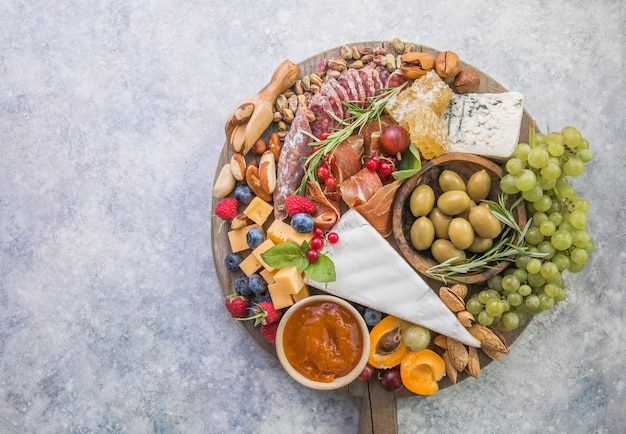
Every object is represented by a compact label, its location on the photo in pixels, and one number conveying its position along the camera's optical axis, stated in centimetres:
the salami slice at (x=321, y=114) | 68
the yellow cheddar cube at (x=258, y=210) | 68
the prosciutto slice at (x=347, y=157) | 67
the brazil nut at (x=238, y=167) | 68
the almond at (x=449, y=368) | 67
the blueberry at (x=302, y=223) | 65
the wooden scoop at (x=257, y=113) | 68
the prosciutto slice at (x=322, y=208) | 67
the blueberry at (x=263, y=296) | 68
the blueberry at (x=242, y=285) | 68
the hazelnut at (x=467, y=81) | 67
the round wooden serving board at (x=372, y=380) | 69
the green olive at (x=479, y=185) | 65
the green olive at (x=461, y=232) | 64
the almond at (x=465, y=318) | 66
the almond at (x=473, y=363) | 67
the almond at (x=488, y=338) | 66
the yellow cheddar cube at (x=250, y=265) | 68
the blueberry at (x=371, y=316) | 67
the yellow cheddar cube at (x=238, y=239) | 69
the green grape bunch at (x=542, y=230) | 63
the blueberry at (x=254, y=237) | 67
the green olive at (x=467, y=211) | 65
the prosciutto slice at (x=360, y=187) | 66
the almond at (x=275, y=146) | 69
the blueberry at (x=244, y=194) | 68
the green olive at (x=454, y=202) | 64
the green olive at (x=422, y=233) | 65
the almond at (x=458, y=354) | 66
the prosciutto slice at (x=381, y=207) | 66
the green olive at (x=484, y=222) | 64
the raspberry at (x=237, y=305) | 68
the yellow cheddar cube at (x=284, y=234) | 66
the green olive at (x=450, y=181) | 66
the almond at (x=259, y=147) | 69
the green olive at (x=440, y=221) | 66
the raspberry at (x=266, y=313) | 67
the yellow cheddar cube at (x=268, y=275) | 68
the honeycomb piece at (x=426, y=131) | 65
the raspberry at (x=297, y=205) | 66
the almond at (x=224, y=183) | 69
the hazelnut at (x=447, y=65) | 67
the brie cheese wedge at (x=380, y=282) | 66
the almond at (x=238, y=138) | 68
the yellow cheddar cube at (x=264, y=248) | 67
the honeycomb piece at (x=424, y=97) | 66
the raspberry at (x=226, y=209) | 68
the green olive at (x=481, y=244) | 65
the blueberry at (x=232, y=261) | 68
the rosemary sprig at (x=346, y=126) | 66
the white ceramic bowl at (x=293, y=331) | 64
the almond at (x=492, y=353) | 67
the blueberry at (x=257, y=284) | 68
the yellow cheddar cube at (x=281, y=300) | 67
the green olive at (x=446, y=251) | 65
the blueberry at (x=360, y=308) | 68
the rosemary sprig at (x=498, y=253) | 64
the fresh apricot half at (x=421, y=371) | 67
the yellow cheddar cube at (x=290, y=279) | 65
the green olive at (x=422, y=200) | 65
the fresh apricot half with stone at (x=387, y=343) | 66
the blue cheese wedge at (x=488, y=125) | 65
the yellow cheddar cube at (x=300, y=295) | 67
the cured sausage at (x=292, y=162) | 68
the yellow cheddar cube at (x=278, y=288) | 66
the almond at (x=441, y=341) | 67
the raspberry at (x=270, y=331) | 68
